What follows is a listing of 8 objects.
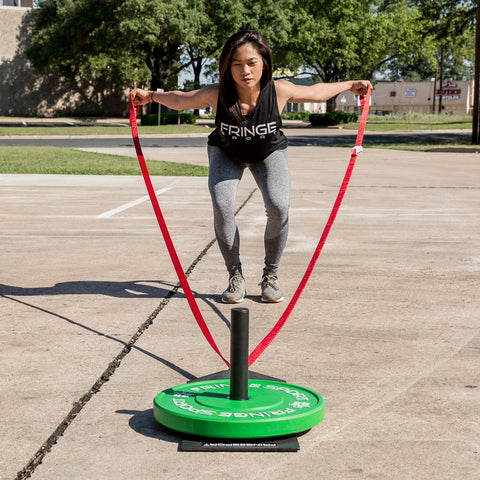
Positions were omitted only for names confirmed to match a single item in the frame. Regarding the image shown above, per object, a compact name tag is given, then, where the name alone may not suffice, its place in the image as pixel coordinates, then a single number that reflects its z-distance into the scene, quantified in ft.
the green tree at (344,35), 177.27
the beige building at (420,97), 351.38
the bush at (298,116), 240.26
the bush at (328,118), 164.66
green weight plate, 9.03
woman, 14.55
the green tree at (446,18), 92.48
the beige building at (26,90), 188.96
